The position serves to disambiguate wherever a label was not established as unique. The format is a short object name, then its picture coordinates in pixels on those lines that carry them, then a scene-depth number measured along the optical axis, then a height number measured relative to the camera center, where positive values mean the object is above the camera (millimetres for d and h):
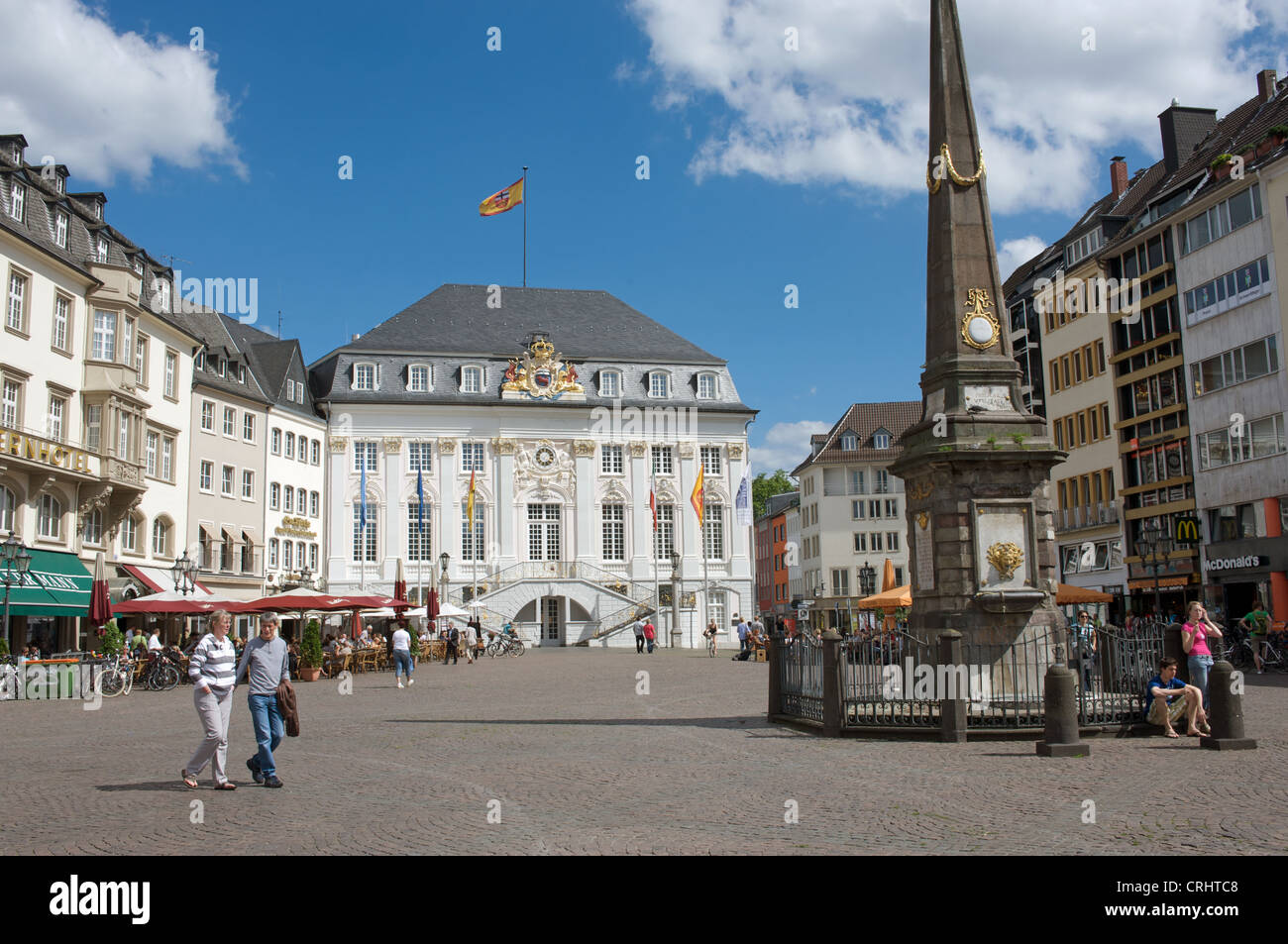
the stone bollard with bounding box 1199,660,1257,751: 12492 -1204
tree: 116188 +12670
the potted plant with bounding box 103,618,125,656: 28422 -234
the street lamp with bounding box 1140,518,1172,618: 32562 +1897
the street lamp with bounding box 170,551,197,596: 33800 +1579
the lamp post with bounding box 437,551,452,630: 52575 +1983
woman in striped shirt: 10883 -588
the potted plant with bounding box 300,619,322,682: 32625 -869
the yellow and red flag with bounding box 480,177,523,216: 61562 +21735
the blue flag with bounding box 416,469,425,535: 57100 +5941
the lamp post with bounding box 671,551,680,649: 59134 +645
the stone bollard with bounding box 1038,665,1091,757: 12109 -1218
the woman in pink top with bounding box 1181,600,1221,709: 14367 -498
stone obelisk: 15234 +2155
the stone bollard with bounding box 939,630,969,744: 13477 -1154
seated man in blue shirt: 13578 -1139
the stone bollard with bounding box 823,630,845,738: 14383 -968
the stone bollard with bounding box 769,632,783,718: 16562 -902
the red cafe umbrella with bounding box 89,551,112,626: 28688 +658
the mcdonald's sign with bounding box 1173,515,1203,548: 43438 +2646
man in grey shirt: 10984 -566
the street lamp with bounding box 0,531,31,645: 24509 +1612
